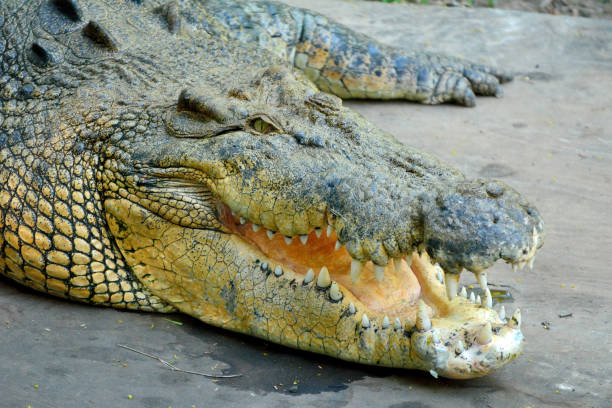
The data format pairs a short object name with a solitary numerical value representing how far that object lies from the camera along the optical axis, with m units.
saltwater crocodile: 5.78
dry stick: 6.22
